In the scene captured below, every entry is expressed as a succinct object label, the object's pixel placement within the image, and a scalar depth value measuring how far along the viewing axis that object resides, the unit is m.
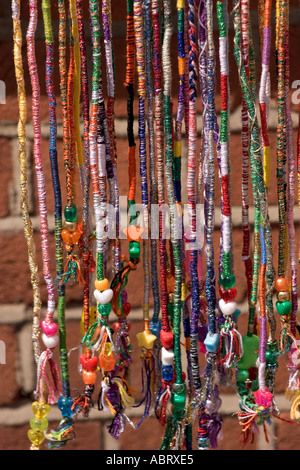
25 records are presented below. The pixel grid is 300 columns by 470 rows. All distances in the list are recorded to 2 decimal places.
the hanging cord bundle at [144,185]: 1.01
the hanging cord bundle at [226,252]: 1.02
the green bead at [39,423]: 1.06
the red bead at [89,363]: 1.04
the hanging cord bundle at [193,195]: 1.02
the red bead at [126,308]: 1.05
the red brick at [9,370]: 1.13
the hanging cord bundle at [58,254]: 1.03
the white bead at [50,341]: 1.05
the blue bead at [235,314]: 1.05
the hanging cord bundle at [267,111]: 1.02
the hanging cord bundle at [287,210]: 1.02
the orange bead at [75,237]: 1.04
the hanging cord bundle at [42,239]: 1.03
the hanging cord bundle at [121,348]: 1.04
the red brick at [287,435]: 1.15
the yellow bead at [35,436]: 1.06
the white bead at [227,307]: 1.04
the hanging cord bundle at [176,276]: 1.02
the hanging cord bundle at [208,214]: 1.02
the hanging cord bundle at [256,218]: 1.01
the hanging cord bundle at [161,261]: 1.02
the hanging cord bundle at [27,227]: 1.03
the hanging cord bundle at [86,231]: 1.03
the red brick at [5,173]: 1.10
